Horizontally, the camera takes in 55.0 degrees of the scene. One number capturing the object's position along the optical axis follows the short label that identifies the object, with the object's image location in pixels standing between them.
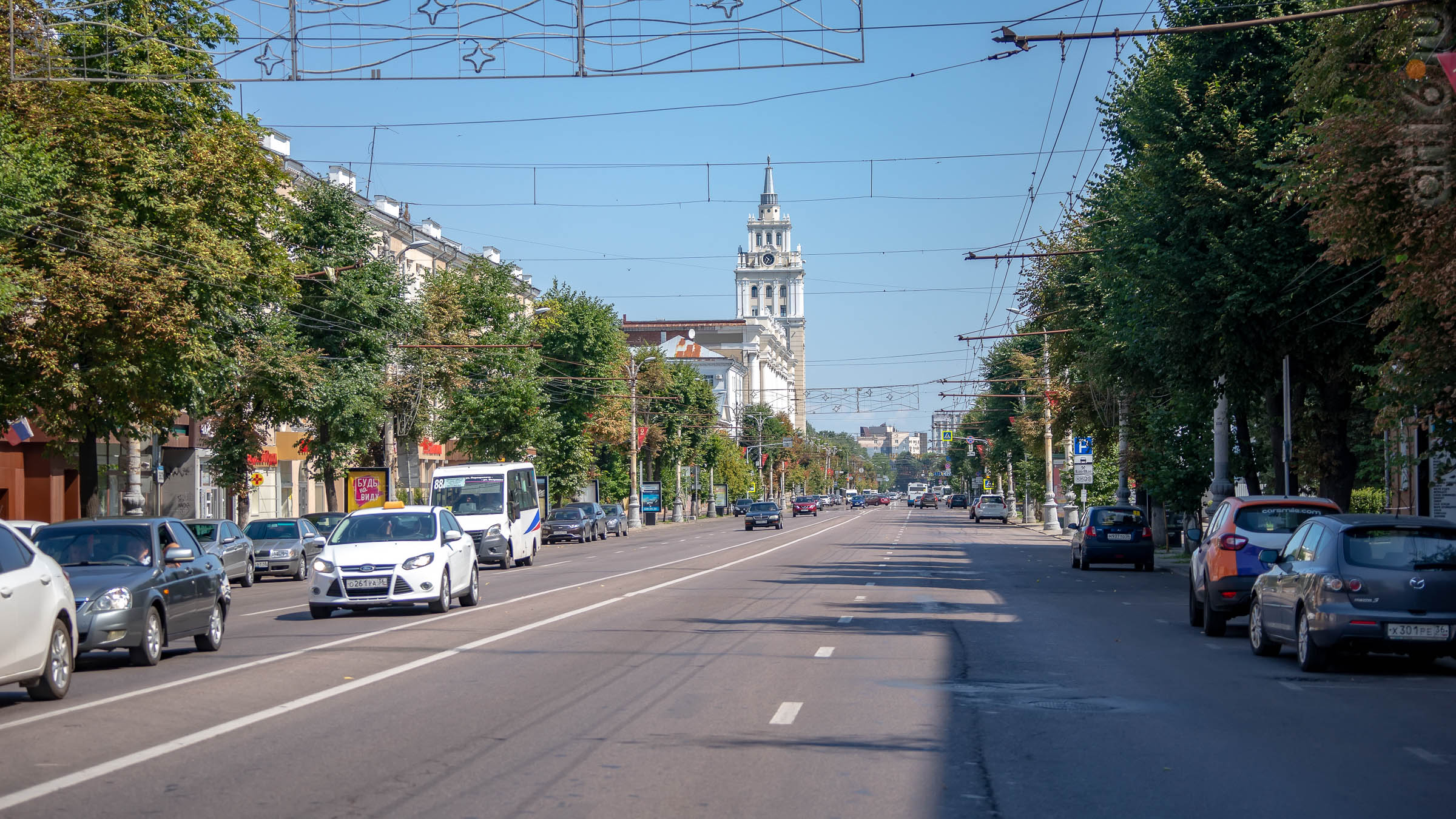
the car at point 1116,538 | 33.06
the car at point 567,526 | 62.00
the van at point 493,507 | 38.03
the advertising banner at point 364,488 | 47.06
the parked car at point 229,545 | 30.97
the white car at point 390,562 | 19.48
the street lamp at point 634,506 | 81.25
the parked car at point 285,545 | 35.47
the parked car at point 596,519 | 64.88
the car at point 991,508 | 84.06
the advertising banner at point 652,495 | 90.44
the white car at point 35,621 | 10.68
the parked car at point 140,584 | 13.59
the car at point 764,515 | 72.19
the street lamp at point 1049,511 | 68.25
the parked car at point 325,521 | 40.50
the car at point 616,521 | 73.06
